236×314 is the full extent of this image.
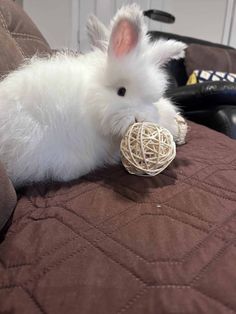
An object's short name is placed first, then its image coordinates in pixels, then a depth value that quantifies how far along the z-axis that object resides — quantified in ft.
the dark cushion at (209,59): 5.96
